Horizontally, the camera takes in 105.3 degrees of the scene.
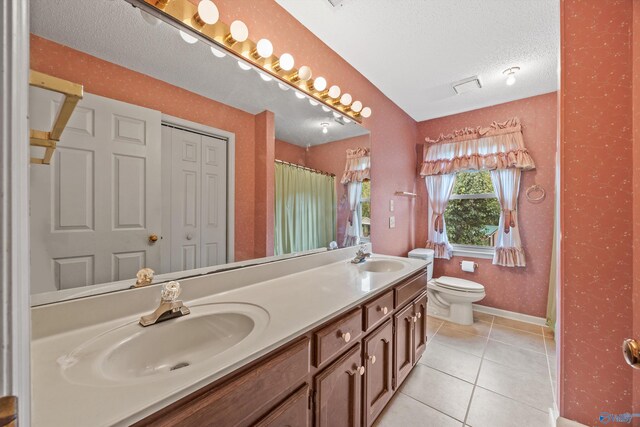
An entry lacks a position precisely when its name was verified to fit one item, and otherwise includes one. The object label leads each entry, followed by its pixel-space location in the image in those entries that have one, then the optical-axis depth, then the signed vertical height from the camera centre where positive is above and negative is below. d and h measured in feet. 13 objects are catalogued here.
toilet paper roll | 9.48 -2.07
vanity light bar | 3.30 +2.69
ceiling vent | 7.46 +4.04
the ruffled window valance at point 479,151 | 8.54 +2.38
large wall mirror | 2.52 +0.72
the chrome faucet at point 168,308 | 2.70 -1.14
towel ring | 8.36 +0.70
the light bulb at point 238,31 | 3.76 +2.81
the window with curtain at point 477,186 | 8.67 +1.07
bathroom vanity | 1.72 -1.29
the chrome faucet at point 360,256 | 6.14 -1.15
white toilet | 7.94 -2.92
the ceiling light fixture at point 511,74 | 7.01 +4.11
